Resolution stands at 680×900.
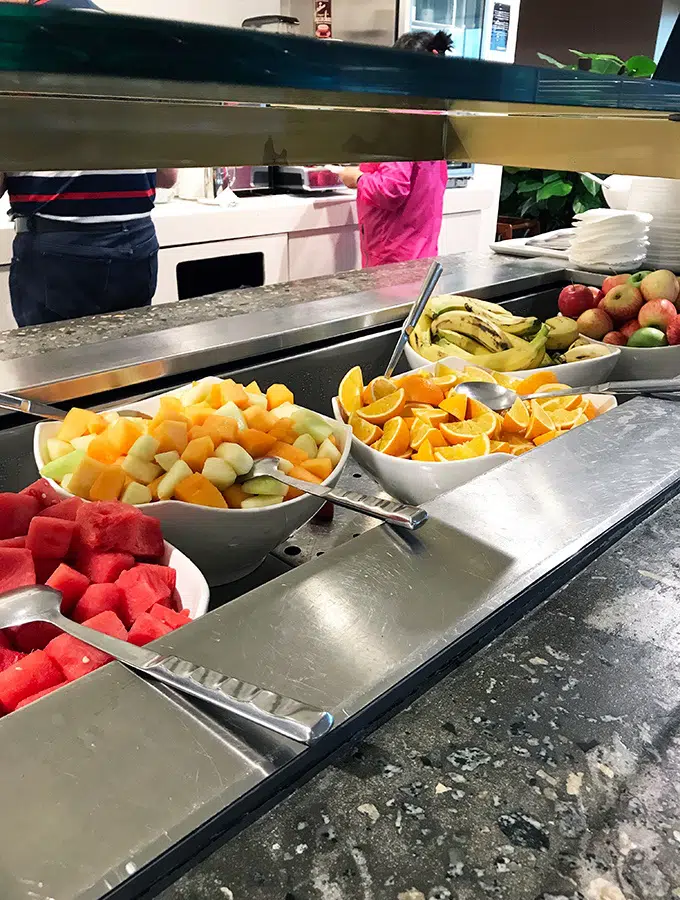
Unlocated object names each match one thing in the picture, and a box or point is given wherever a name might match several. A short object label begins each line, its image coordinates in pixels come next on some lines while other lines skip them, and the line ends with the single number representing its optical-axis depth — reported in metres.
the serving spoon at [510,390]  1.00
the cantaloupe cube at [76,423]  0.83
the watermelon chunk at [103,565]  0.65
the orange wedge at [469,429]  0.91
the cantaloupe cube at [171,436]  0.78
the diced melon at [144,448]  0.76
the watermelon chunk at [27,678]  0.53
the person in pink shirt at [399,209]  2.99
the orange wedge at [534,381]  1.09
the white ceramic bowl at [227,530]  0.73
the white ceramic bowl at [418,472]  0.85
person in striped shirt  2.09
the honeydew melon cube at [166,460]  0.76
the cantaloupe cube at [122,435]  0.78
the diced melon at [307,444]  0.84
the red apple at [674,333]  1.32
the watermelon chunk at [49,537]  0.65
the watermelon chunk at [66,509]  0.69
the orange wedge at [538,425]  0.95
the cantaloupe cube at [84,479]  0.74
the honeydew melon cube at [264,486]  0.77
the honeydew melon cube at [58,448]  0.81
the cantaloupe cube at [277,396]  0.93
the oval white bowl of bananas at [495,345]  1.19
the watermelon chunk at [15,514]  0.70
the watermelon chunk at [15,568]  0.63
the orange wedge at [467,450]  0.87
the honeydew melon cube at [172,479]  0.74
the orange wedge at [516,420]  0.94
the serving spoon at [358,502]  0.64
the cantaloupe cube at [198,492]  0.74
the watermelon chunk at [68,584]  0.62
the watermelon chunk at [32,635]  0.59
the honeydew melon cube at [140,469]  0.75
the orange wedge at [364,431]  0.94
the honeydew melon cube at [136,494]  0.73
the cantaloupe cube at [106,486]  0.74
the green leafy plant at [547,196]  4.23
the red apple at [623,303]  1.38
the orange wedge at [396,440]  0.90
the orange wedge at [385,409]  0.96
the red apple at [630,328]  1.36
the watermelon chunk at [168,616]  0.59
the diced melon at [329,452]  0.85
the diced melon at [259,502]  0.76
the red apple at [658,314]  1.33
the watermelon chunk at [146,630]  0.57
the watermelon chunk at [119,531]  0.66
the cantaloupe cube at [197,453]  0.77
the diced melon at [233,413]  0.82
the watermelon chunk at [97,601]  0.61
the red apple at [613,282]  1.45
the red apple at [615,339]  1.35
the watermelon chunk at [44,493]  0.73
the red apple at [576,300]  1.44
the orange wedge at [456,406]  0.96
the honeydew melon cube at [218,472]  0.76
